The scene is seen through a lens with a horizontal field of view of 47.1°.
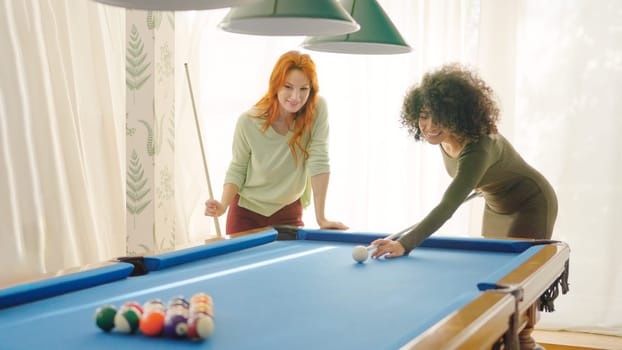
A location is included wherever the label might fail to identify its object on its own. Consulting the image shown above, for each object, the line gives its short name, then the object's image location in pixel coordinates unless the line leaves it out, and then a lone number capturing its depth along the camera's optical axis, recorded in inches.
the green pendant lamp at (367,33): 99.4
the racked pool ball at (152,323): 52.5
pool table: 52.2
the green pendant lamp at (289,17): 78.5
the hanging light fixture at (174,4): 65.8
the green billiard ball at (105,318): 53.6
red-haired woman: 131.2
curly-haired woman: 95.3
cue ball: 86.0
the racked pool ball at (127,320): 53.0
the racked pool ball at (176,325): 51.4
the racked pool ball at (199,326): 51.2
